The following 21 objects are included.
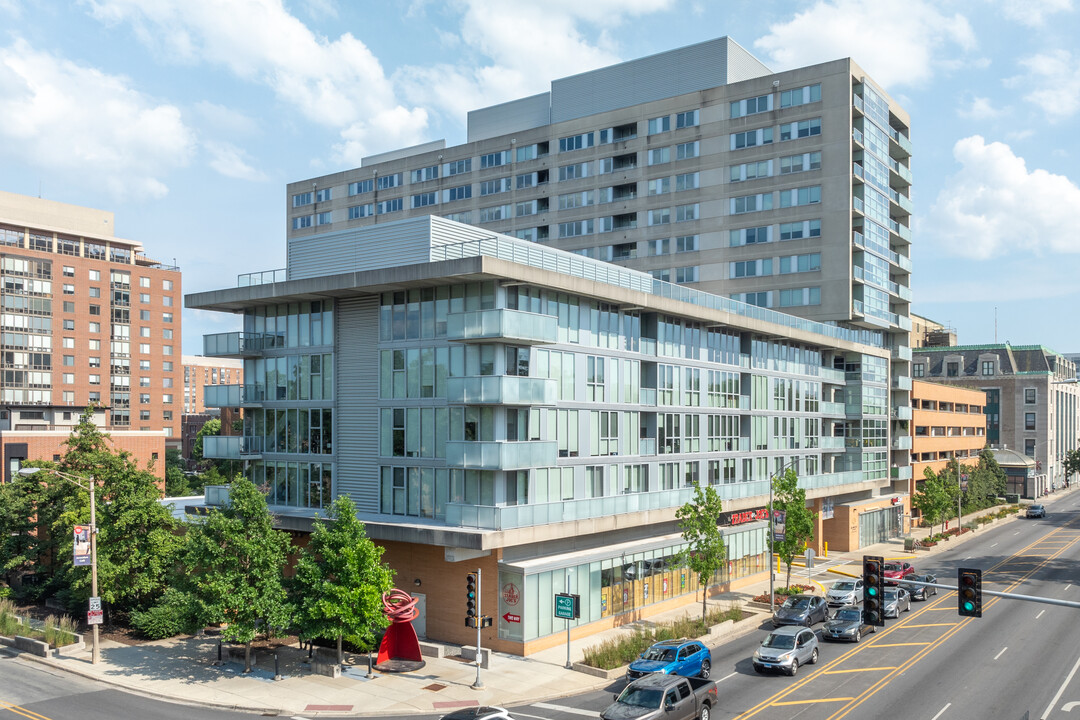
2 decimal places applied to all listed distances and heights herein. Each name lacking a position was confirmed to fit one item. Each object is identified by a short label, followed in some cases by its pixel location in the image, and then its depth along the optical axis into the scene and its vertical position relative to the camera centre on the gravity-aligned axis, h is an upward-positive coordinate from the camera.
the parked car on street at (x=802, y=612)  41.22 -11.29
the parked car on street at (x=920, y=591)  48.72 -12.20
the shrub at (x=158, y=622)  36.12 -10.59
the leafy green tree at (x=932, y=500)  74.06 -10.04
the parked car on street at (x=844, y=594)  45.75 -11.52
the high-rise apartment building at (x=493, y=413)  37.22 -1.13
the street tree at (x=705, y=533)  42.97 -7.66
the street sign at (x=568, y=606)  34.28 -9.07
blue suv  30.88 -10.38
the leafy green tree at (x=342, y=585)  31.52 -7.58
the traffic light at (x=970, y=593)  23.59 -5.84
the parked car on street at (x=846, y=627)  38.75 -11.29
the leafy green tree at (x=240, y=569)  31.30 -7.04
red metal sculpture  34.22 -10.50
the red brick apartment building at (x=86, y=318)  104.25 +10.22
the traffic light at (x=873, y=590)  26.28 -6.57
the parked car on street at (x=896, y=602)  44.22 -11.70
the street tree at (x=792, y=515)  50.47 -7.77
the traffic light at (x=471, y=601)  32.28 -8.29
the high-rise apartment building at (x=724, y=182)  68.88 +19.69
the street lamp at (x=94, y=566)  34.38 -7.50
